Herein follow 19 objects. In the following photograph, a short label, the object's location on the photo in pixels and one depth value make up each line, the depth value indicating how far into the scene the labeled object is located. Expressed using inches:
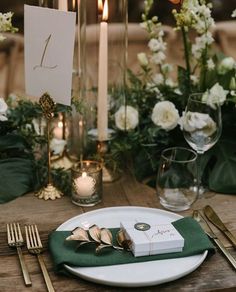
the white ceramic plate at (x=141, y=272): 42.2
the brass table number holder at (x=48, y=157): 52.8
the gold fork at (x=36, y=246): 42.7
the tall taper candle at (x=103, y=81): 55.2
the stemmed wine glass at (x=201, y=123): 54.2
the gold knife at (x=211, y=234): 45.6
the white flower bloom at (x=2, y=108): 53.0
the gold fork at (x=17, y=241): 43.2
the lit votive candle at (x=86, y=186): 53.0
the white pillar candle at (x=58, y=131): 59.8
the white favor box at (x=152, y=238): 44.4
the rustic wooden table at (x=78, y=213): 42.7
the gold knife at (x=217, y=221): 48.3
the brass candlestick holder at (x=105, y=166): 57.8
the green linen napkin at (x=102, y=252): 43.4
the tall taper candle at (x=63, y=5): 53.9
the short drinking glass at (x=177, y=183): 51.5
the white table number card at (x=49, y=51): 51.2
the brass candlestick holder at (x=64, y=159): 59.0
